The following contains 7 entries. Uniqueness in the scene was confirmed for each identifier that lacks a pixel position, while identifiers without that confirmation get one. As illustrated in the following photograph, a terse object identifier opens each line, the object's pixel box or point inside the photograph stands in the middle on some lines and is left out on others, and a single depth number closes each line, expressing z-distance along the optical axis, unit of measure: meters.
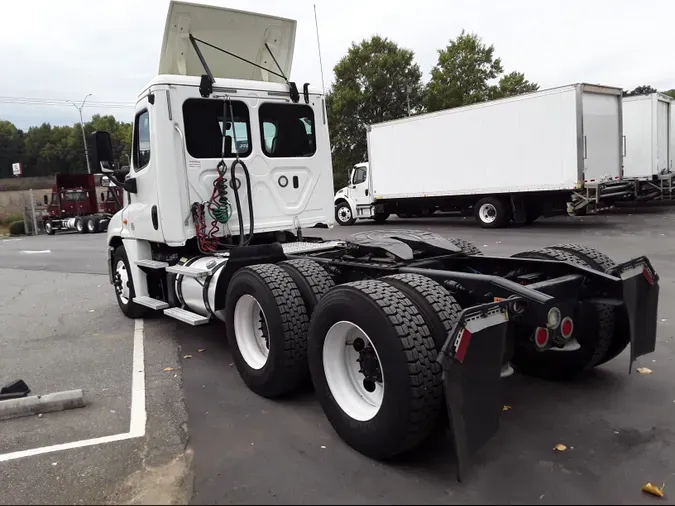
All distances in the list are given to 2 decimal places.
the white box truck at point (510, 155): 15.53
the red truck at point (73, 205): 31.49
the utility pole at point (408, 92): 38.53
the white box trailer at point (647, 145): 18.72
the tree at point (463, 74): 36.53
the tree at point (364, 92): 39.16
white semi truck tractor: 3.10
